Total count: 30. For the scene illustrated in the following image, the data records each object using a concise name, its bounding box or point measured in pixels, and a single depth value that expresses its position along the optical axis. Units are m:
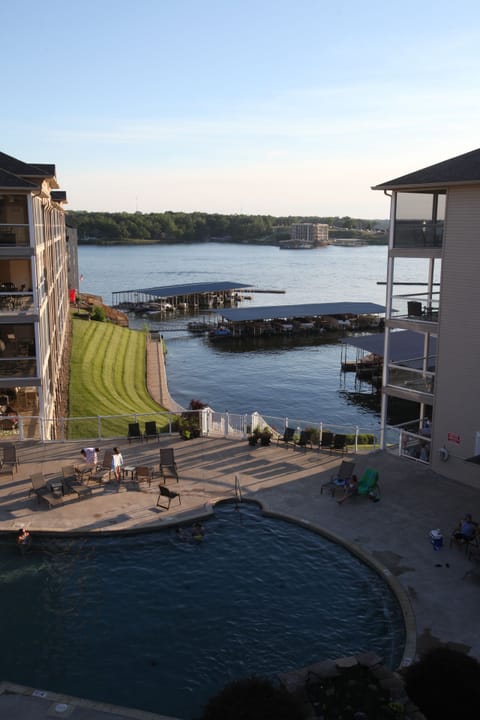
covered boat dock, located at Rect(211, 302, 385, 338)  78.50
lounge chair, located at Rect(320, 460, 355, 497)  20.86
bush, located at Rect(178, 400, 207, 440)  25.64
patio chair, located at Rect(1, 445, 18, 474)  22.33
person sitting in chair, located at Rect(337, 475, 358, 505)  20.55
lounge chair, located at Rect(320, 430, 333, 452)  24.67
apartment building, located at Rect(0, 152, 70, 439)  25.66
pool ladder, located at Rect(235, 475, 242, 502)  20.59
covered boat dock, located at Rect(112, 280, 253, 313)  95.31
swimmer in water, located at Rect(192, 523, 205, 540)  18.19
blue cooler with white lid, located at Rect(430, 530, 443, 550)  17.11
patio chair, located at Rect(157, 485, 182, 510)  19.73
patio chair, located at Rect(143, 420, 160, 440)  25.52
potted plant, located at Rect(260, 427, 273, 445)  24.98
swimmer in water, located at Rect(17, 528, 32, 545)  17.66
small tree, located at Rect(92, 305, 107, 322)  65.31
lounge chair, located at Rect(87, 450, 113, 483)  21.63
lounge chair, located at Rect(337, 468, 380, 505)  20.52
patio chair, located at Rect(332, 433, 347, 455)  24.59
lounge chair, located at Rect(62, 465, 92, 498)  20.39
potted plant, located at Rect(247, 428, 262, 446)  25.09
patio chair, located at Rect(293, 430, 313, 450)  24.98
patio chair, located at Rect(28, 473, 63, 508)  19.81
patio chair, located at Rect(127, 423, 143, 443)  25.36
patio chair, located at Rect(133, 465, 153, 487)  21.25
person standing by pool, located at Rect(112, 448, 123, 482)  21.66
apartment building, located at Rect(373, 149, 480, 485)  21.44
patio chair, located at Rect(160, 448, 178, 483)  21.83
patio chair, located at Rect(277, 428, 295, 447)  25.36
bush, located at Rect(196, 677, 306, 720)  9.41
